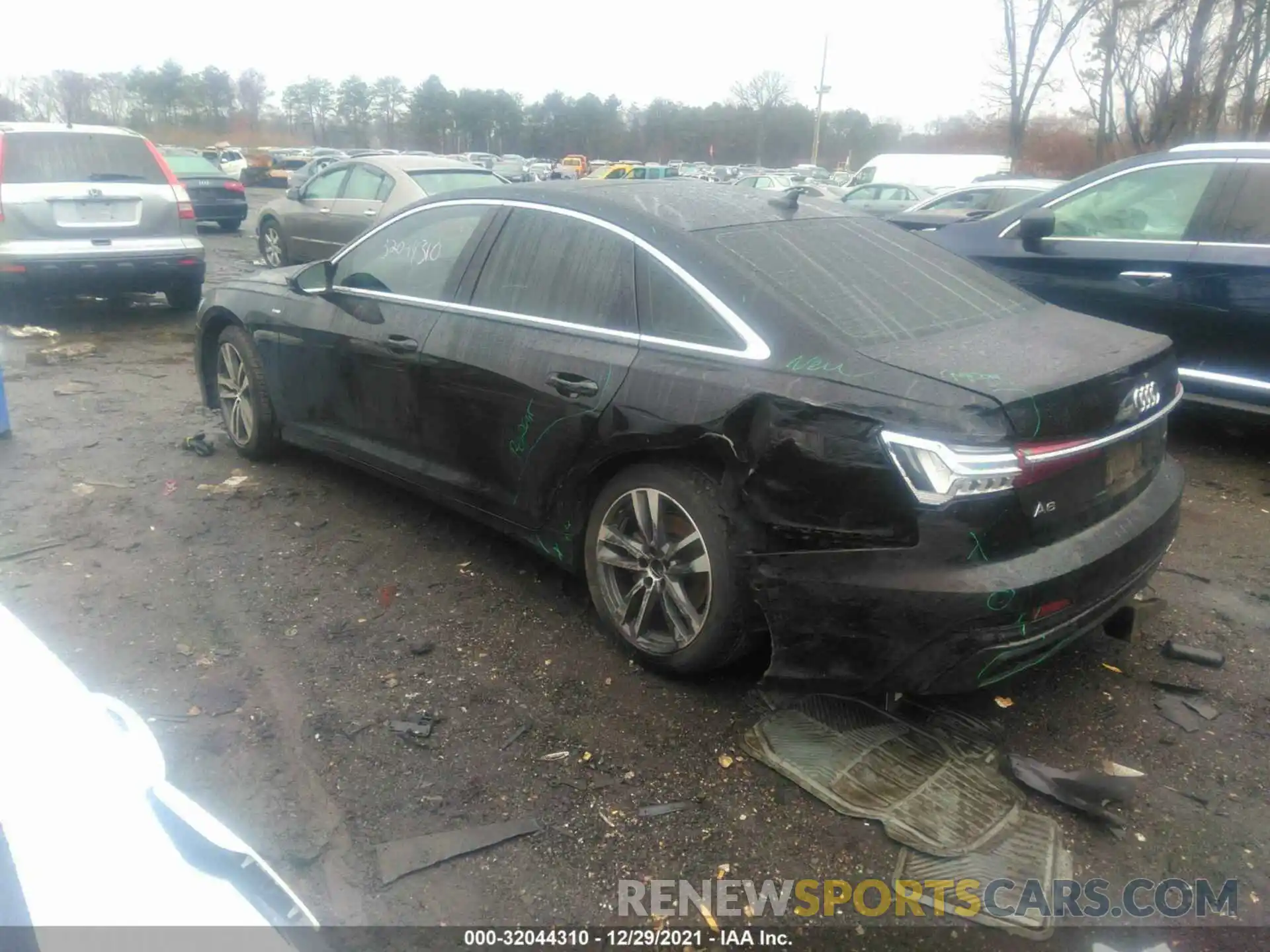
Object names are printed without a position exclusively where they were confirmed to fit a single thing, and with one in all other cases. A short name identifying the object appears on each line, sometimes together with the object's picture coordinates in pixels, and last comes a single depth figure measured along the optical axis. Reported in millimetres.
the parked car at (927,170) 25531
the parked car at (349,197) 10812
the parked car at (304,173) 25808
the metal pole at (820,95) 47531
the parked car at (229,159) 37625
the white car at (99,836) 1313
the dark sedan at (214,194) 17484
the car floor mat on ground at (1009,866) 2467
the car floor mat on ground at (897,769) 2727
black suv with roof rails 5230
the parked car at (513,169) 28797
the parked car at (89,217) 8391
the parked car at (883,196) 21375
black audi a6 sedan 2654
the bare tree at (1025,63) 30766
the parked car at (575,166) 43169
